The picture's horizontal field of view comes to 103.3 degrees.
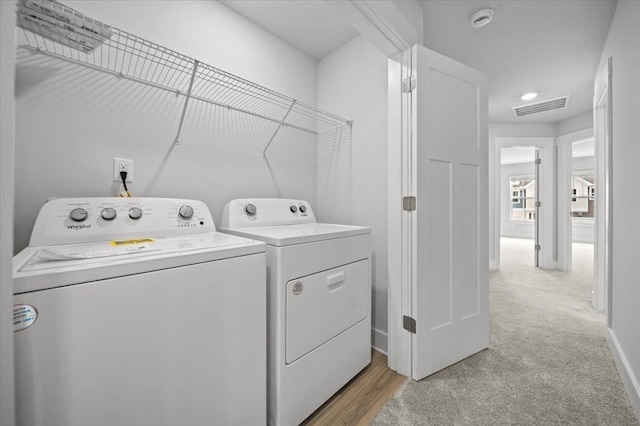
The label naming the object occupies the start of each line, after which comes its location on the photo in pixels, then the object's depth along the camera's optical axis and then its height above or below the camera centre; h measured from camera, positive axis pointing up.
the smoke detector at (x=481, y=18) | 1.68 +1.34
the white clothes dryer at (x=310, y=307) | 1.07 -0.46
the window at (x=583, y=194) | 6.73 +0.47
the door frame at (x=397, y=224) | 1.46 -0.07
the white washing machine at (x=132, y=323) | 0.60 -0.32
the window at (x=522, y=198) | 7.74 +0.44
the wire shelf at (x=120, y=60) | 0.99 +0.75
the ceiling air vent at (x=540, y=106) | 3.20 +1.42
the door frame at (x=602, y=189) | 1.76 +0.19
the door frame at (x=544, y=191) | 3.97 +0.33
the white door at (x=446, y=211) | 1.43 +0.01
